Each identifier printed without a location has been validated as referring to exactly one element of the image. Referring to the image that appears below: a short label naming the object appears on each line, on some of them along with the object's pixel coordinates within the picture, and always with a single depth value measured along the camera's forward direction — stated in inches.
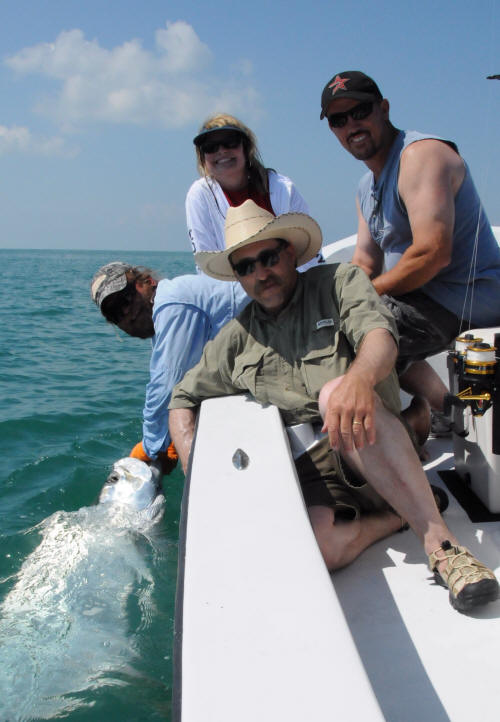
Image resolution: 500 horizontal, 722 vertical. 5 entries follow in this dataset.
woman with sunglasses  136.6
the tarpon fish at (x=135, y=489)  136.5
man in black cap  103.1
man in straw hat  76.3
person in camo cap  120.5
